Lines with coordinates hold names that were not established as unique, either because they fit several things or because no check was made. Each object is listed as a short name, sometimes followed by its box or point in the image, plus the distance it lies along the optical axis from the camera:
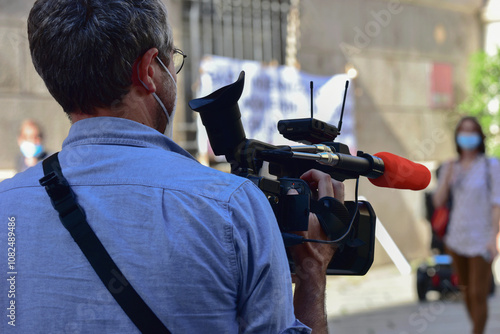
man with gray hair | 1.18
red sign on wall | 10.42
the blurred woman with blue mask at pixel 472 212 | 5.34
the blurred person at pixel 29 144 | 5.53
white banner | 8.13
